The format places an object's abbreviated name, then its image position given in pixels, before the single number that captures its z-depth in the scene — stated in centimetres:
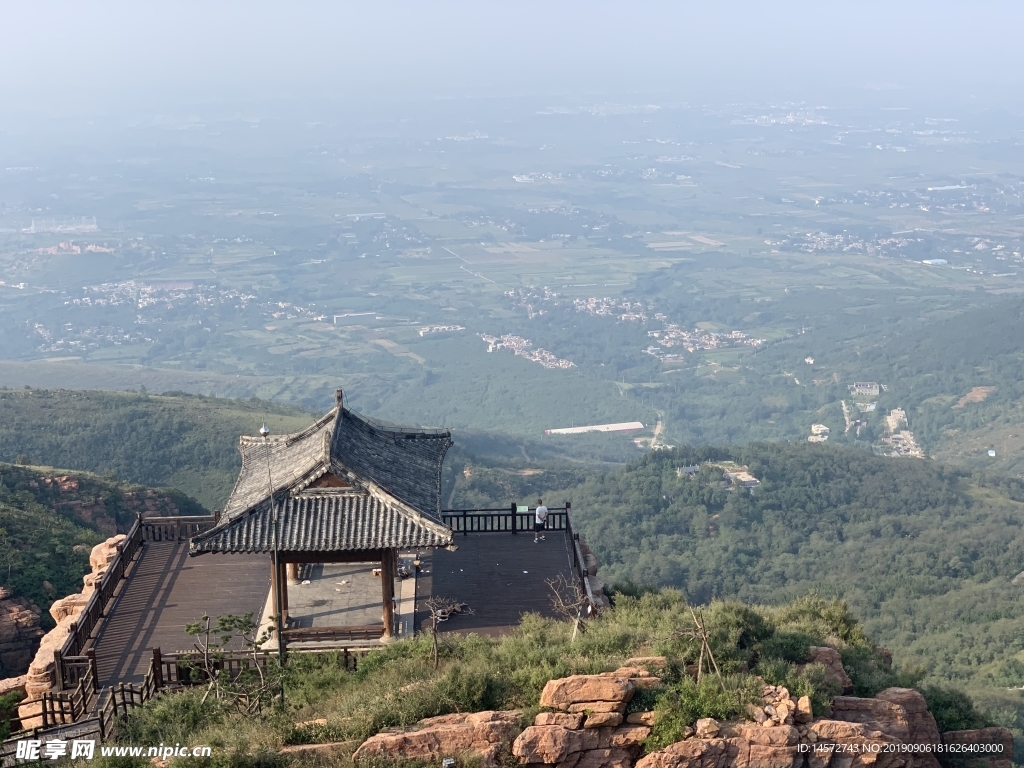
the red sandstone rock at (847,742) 1736
